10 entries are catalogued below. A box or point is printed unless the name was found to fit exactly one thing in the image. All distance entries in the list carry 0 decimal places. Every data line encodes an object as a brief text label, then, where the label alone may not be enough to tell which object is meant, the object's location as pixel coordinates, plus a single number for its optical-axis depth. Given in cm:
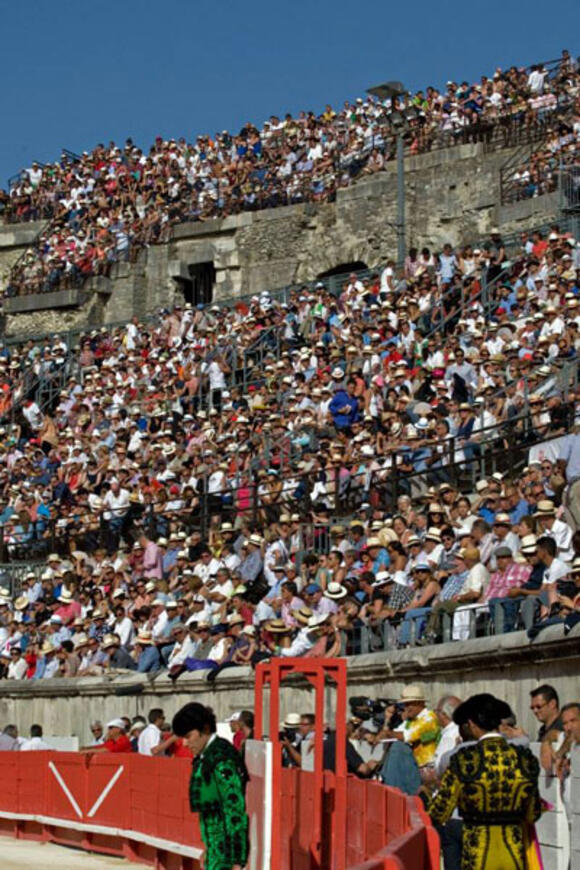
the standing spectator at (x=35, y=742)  2212
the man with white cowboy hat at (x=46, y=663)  2542
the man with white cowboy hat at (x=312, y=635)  1828
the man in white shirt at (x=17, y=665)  2609
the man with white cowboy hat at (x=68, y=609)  2591
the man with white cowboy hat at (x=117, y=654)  2361
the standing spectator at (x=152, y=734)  1938
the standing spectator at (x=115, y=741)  2017
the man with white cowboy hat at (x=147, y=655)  2281
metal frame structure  1141
